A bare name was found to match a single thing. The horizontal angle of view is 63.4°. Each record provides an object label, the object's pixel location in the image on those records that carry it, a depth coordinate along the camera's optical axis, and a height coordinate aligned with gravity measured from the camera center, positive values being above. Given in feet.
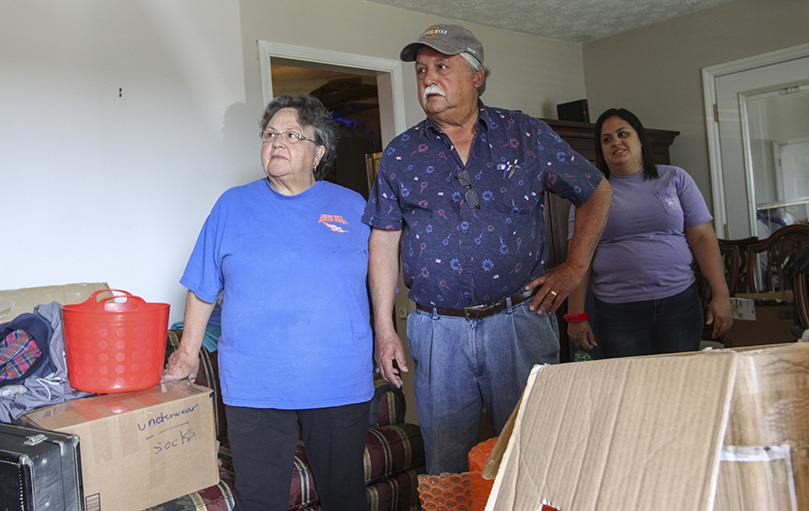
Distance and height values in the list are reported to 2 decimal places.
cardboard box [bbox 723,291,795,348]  9.89 -1.24
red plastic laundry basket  5.70 -0.44
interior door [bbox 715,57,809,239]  13.80 +2.03
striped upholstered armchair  6.77 -2.06
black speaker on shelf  14.46 +3.26
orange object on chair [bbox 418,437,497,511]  3.37 -1.18
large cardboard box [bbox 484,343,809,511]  1.79 -0.55
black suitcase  4.43 -1.20
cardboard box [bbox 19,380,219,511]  5.38 -1.32
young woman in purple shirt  7.66 -0.13
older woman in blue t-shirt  5.19 -0.36
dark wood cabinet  12.85 +1.09
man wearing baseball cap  5.18 +0.18
